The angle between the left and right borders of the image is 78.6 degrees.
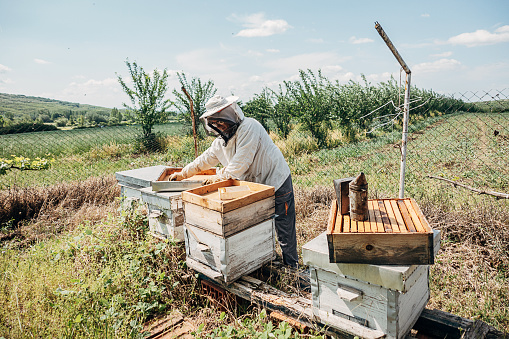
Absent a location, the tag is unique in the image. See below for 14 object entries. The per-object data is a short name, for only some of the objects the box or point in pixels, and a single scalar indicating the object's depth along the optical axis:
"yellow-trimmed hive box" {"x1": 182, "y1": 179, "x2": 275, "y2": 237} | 2.57
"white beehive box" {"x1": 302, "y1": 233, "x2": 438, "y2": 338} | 1.84
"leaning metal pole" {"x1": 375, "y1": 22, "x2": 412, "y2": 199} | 2.85
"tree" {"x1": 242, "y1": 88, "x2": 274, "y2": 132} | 16.23
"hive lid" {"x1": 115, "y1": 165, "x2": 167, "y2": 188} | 4.05
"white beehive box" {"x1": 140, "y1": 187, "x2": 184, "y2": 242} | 3.34
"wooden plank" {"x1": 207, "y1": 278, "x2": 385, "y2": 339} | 2.02
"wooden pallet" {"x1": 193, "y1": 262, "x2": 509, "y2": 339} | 2.06
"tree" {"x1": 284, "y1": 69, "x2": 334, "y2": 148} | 14.39
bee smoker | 2.03
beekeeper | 3.45
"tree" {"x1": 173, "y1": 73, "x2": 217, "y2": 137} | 16.29
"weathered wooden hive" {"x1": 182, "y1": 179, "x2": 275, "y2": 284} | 2.61
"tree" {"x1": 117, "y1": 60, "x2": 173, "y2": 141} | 14.05
